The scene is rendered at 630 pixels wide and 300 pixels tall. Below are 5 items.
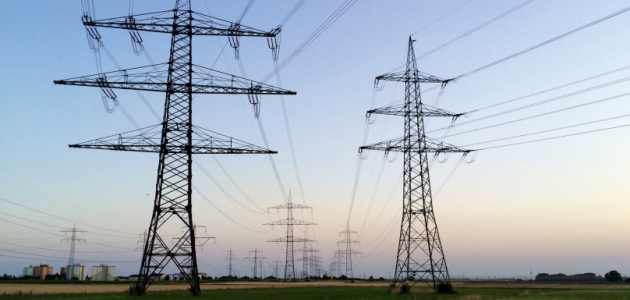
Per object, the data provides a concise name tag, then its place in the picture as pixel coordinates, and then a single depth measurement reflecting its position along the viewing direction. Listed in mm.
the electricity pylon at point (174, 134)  39031
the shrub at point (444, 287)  51625
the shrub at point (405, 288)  52875
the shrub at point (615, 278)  195612
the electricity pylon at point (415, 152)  49969
